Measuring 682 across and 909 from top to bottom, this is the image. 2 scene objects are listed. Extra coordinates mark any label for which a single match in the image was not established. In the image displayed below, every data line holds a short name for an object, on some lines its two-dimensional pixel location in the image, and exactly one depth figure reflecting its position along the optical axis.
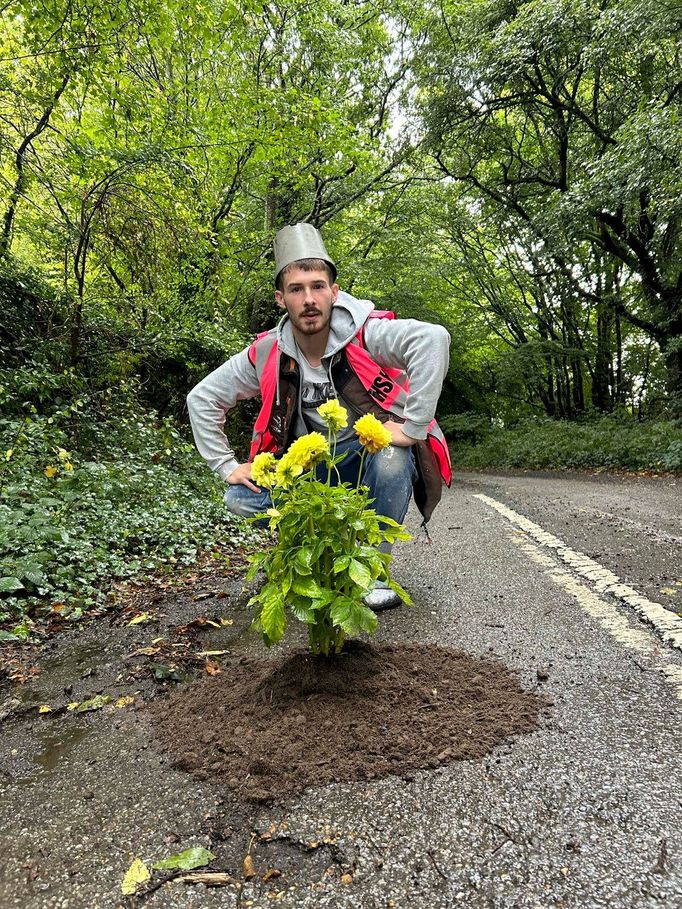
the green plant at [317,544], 1.71
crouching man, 2.56
